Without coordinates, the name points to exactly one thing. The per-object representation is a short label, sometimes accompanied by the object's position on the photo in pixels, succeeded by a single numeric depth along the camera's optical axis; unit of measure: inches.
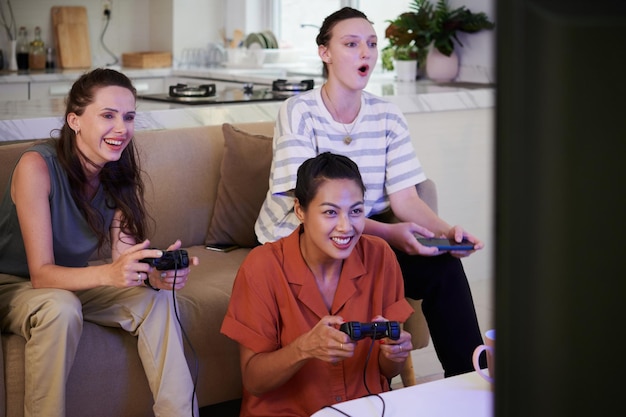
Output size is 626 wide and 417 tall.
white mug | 58.9
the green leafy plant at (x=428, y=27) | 166.1
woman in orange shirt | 70.9
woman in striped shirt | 93.7
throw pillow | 109.7
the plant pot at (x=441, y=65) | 171.5
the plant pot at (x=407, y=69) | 171.9
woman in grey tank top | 77.8
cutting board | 224.1
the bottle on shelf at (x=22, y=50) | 218.5
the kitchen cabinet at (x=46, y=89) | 205.8
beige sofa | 83.8
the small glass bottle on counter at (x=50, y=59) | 224.5
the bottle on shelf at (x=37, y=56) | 218.8
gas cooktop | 142.3
